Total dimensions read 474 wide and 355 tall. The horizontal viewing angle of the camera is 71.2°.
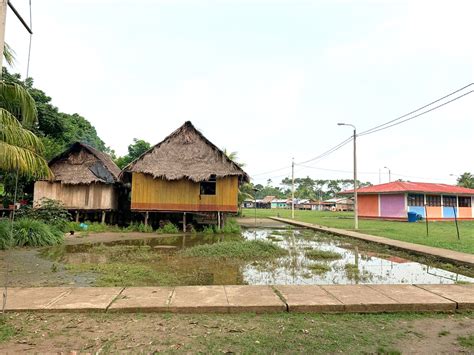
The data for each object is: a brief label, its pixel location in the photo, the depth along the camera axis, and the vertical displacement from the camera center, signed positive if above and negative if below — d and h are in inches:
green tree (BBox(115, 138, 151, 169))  1201.5 +205.4
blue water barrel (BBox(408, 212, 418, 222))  1071.0 -30.4
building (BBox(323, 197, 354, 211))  2698.1 +7.6
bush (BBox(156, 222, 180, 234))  705.8 -54.0
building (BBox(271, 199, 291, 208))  3690.9 +24.4
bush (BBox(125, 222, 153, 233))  712.4 -52.8
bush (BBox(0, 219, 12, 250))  410.4 -41.4
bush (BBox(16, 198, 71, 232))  589.0 -20.8
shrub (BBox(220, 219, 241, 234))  718.5 -53.4
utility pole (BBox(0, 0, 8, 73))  171.9 +95.3
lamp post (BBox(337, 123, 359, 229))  733.9 +79.7
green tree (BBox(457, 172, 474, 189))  1793.3 +153.1
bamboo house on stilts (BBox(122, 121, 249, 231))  719.1 +58.3
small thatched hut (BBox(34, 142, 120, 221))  757.9 +47.0
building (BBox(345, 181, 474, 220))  1124.5 +23.0
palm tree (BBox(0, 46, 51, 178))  283.9 +65.5
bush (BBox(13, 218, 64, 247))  445.3 -43.8
